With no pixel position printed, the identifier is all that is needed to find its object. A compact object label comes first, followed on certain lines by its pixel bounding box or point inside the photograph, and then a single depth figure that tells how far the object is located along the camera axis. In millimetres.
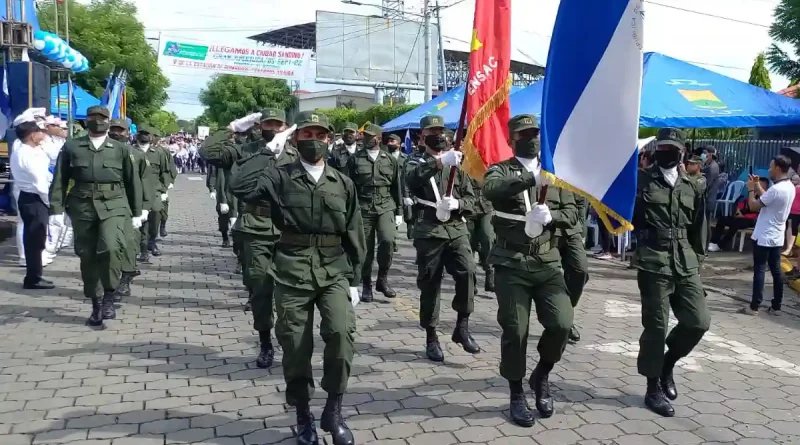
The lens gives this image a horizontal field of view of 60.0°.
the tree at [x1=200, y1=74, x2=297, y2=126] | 57094
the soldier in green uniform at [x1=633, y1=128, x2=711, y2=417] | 4848
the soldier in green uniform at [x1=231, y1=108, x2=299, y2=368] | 5816
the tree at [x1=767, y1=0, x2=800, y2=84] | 18328
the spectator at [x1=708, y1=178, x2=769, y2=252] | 12734
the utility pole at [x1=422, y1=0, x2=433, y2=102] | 26375
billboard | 38406
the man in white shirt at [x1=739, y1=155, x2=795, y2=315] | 8156
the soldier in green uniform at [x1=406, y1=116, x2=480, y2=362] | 6047
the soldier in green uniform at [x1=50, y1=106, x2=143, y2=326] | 6859
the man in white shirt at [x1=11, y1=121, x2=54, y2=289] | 8727
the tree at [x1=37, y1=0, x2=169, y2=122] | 31391
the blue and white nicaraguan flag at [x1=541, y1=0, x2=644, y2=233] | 4270
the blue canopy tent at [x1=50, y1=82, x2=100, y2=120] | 17722
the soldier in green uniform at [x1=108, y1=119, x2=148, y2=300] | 7371
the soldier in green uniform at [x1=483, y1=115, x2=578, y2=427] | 4578
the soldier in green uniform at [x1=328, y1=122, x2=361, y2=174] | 10502
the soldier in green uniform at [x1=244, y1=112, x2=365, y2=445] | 4203
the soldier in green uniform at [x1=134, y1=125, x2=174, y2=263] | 10750
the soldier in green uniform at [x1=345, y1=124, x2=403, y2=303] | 8336
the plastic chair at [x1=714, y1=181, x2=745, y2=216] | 14305
